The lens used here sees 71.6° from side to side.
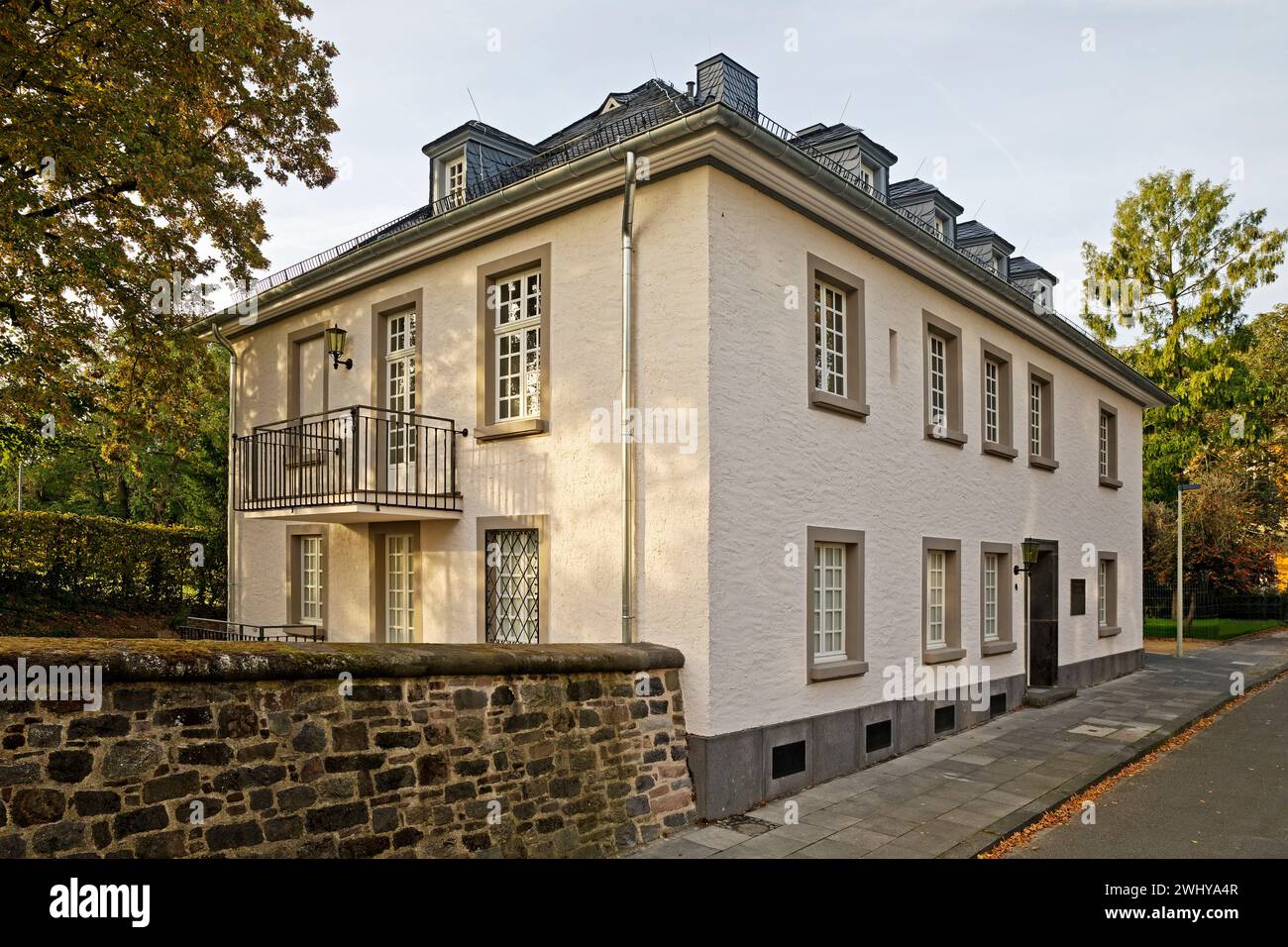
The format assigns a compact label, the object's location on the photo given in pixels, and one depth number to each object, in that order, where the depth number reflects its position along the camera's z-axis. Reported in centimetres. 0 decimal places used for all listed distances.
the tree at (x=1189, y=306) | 2777
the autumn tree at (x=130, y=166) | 1002
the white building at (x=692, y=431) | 868
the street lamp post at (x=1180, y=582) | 2019
